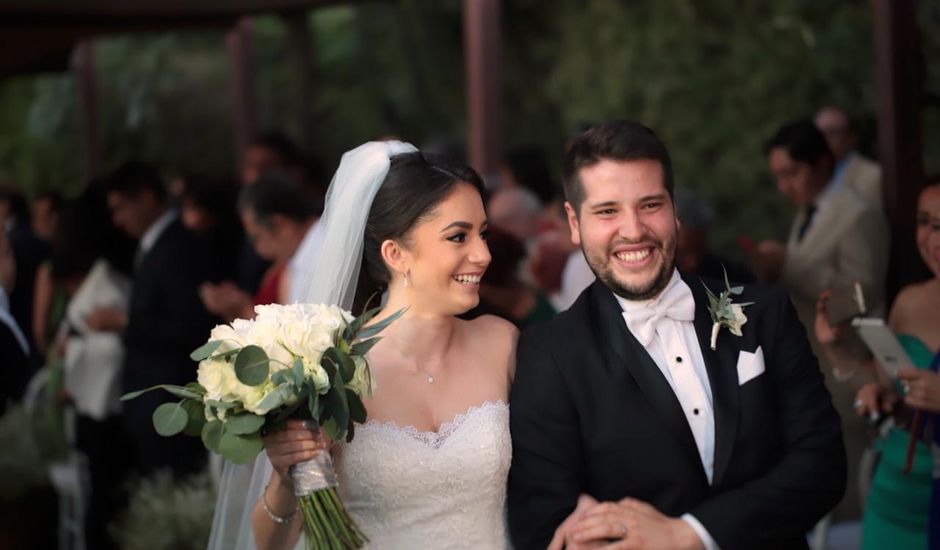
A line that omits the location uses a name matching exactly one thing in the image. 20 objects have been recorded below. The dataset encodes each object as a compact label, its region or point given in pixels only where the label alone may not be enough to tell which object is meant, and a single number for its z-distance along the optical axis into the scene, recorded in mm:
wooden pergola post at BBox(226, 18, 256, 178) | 11188
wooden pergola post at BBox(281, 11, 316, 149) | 11461
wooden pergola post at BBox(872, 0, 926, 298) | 5484
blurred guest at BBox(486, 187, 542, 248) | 8062
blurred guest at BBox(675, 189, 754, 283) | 5395
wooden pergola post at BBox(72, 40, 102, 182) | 13117
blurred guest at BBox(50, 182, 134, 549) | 7785
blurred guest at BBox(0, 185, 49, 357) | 9195
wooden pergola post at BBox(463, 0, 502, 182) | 8203
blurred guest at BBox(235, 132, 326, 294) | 8469
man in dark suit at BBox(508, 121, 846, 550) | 3164
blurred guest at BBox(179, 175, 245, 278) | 7676
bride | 3596
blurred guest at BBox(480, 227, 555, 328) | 5582
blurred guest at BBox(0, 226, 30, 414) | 4477
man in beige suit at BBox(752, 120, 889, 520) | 5688
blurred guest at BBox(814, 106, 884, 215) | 6547
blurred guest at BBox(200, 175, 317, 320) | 6453
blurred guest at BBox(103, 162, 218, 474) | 7109
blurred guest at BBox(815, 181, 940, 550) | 4414
